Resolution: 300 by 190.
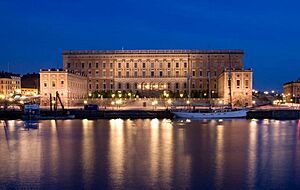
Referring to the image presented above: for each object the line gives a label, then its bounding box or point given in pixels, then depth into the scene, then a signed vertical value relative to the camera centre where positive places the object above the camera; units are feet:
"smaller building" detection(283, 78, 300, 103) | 547.08 +17.34
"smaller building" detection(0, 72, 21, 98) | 512.63 +26.89
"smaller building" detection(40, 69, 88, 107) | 382.22 +18.73
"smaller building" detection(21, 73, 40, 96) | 583.46 +30.31
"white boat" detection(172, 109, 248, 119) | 261.03 -3.86
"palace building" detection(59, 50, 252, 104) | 453.99 +38.06
